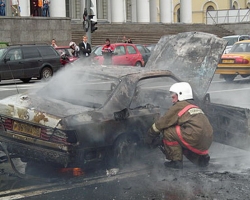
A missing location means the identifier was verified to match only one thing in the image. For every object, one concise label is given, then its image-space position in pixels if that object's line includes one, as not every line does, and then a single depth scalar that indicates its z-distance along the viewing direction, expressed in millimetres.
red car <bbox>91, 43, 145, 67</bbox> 24188
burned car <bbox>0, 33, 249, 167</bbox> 6410
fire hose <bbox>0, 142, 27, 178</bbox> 6566
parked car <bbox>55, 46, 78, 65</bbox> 24073
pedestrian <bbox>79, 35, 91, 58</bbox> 20297
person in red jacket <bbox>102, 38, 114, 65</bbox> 21742
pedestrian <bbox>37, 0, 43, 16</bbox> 37219
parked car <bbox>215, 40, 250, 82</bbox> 19078
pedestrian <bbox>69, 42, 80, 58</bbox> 24078
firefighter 6707
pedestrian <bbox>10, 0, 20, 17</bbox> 32691
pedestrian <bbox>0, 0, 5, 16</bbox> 32500
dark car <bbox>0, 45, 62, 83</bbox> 20344
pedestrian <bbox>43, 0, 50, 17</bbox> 36500
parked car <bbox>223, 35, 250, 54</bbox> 30328
